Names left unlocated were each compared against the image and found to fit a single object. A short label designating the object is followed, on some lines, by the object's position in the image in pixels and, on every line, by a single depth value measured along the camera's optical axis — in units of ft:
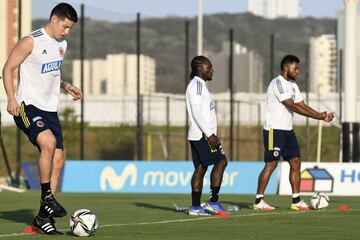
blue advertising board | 99.35
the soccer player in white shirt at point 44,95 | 45.85
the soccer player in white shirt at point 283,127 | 62.80
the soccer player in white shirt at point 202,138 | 57.93
